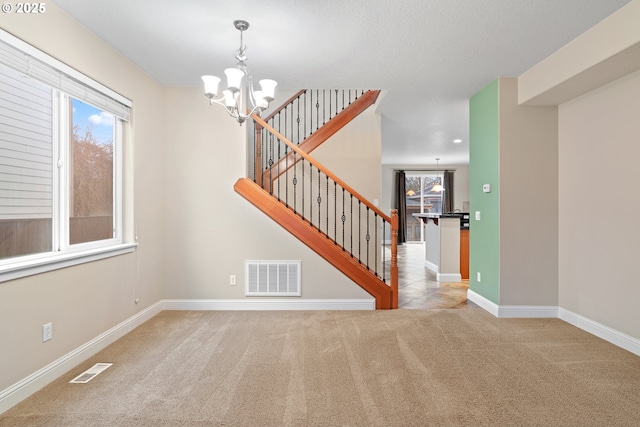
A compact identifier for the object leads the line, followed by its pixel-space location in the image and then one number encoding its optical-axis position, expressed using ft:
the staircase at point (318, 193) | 13.76
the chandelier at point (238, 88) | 8.46
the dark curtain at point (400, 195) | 38.06
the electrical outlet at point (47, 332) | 8.02
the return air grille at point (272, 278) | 13.92
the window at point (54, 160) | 7.43
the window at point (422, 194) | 39.45
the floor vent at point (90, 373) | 8.18
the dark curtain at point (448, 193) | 38.06
